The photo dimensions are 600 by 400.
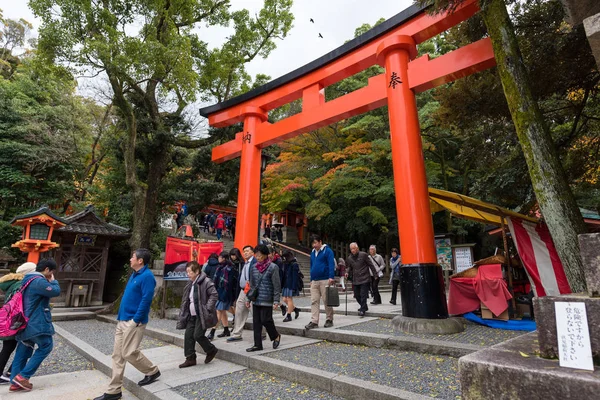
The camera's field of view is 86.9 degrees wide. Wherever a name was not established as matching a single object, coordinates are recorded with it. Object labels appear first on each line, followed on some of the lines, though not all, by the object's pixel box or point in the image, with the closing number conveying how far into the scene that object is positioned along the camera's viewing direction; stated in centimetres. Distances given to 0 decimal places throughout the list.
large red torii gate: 536
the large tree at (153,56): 873
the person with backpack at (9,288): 406
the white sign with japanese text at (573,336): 148
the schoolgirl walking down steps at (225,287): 593
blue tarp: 523
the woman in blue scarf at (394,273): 896
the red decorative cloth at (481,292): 563
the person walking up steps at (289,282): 705
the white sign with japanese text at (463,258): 963
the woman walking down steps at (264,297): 477
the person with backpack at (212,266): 633
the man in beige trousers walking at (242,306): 547
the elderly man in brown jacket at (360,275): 720
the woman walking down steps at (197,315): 441
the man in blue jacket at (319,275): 593
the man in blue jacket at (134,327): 355
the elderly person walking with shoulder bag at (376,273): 868
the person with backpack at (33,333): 387
